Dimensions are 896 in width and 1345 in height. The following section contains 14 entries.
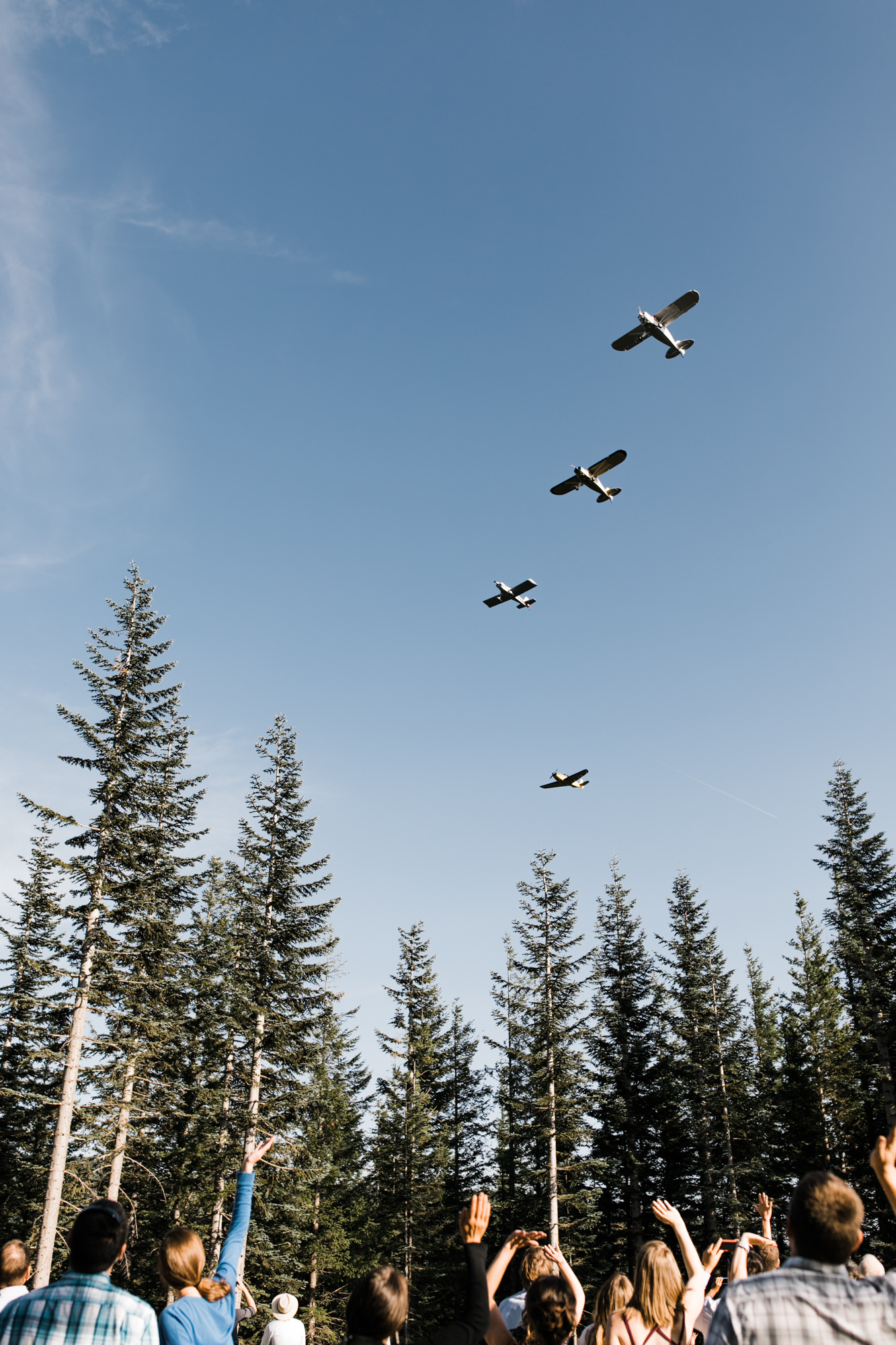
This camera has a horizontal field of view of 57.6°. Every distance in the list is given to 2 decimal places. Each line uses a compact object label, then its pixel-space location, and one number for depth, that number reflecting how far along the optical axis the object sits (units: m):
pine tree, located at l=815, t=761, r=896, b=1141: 27.94
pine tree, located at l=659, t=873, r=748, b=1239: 29.06
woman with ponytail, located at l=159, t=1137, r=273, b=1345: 3.92
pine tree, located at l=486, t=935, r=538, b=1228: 28.75
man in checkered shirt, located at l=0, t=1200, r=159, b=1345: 3.01
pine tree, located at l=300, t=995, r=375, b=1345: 29.27
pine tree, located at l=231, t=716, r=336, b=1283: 22.88
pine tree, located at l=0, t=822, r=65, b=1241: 18.64
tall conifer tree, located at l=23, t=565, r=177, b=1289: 18.91
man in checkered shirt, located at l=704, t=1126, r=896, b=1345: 2.47
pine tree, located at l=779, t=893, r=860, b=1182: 30.14
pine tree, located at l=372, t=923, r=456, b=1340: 30.08
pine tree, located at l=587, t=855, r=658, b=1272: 31.19
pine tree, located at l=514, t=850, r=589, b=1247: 27.52
